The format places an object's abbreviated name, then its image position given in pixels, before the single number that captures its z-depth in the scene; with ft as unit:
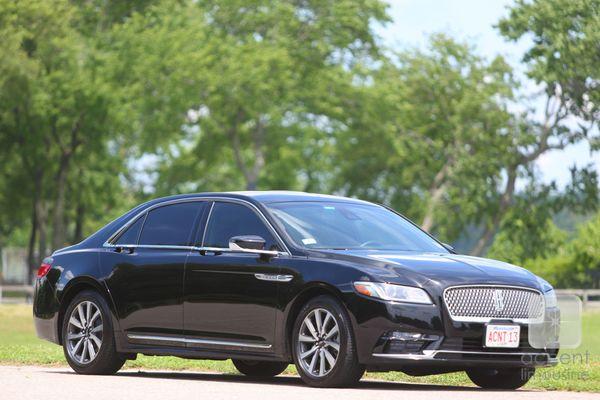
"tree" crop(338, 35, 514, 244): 208.54
